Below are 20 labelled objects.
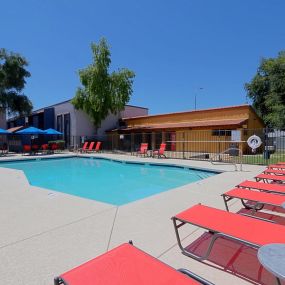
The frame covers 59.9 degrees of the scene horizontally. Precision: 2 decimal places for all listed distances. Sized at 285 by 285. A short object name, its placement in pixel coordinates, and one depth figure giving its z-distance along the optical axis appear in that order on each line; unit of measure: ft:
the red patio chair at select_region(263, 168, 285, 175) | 22.14
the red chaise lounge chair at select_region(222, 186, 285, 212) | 12.49
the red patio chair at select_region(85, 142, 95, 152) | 73.10
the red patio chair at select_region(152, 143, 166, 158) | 55.88
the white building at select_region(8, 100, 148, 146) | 86.33
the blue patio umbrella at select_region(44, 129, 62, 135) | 69.79
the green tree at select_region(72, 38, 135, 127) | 80.70
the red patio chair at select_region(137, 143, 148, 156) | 60.60
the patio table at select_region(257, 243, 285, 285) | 4.78
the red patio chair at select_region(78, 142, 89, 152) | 76.24
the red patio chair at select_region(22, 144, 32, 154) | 65.21
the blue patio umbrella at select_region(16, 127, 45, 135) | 66.13
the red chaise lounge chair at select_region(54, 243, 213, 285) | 5.49
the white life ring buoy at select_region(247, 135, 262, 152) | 35.04
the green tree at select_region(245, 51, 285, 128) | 84.99
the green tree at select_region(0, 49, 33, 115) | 77.36
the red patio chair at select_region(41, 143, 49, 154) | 68.51
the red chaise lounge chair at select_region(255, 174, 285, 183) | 19.31
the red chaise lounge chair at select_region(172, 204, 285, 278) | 7.96
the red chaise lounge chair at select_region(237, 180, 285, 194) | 15.16
